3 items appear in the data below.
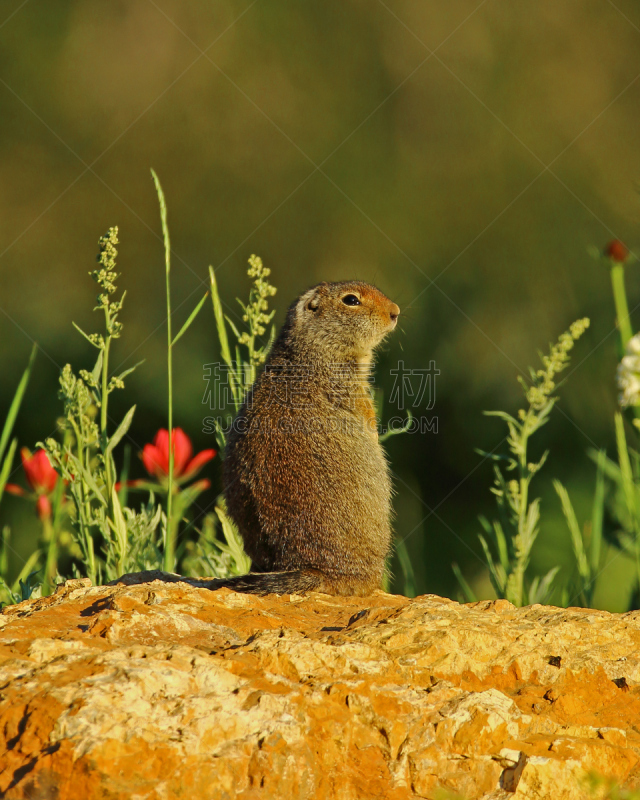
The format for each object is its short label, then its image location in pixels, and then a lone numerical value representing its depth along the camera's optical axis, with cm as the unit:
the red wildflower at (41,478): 775
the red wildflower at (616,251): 644
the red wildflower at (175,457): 755
